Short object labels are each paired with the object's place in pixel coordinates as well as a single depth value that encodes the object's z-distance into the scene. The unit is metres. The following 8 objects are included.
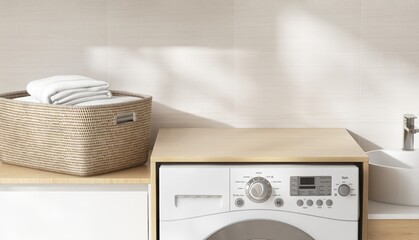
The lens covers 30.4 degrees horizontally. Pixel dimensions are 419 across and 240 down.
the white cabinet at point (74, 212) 2.53
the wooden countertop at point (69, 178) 2.52
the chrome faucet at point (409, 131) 2.79
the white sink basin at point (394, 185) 2.57
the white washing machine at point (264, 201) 2.46
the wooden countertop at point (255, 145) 2.46
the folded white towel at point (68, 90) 2.56
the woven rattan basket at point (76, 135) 2.51
